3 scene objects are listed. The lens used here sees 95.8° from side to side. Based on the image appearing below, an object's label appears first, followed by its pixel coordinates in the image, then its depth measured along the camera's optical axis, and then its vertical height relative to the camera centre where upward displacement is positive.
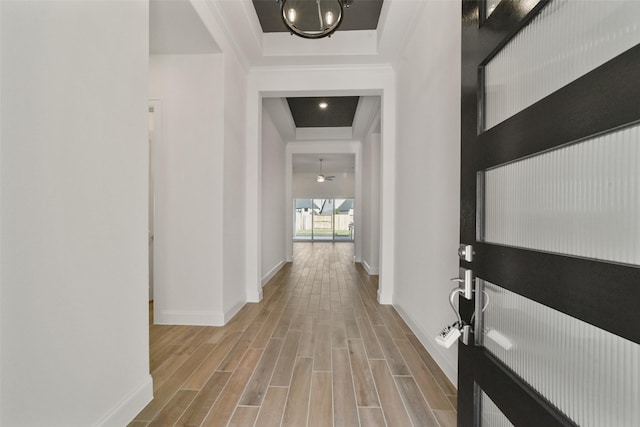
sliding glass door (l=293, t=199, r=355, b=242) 13.20 -0.49
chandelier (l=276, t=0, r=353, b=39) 2.25 +1.56
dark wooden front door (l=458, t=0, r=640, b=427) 0.59 +0.03
